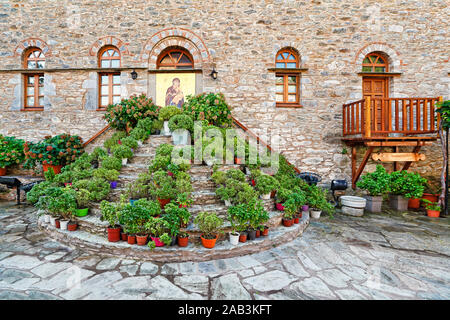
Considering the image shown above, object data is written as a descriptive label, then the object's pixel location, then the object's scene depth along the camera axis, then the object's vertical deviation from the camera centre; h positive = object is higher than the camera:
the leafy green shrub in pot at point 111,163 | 4.16 -0.11
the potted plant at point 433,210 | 4.96 -1.21
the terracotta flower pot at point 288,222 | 3.69 -1.15
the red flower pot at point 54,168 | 5.71 -0.29
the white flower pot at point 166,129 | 5.54 +0.79
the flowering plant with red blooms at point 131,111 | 5.57 +1.29
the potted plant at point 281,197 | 3.97 -0.75
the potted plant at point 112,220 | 2.91 -0.90
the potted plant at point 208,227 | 2.82 -0.96
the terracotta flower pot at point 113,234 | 2.90 -1.08
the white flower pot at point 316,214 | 4.65 -1.24
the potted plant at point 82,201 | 3.44 -0.73
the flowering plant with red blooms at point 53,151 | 5.58 +0.19
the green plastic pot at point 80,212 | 3.43 -0.92
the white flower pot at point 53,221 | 3.42 -1.06
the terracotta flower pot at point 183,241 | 2.82 -1.15
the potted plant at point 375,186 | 5.18 -0.67
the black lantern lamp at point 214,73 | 6.22 +2.60
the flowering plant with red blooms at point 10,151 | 5.82 +0.18
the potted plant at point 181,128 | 5.00 +0.76
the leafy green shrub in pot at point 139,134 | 5.20 +0.62
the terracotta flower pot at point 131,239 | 2.84 -1.13
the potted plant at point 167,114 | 5.47 +1.19
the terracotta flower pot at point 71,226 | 3.26 -1.10
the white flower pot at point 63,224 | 3.29 -1.07
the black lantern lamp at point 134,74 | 6.27 +2.58
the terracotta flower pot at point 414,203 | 5.61 -1.19
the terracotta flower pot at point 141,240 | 2.80 -1.12
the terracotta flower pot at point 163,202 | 3.33 -0.71
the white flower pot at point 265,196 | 3.97 -0.72
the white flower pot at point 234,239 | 2.96 -1.17
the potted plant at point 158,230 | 2.71 -0.99
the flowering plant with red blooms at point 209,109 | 5.33 +1.33
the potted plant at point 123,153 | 4.46 +0.12
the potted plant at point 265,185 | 3.86 -0.50
